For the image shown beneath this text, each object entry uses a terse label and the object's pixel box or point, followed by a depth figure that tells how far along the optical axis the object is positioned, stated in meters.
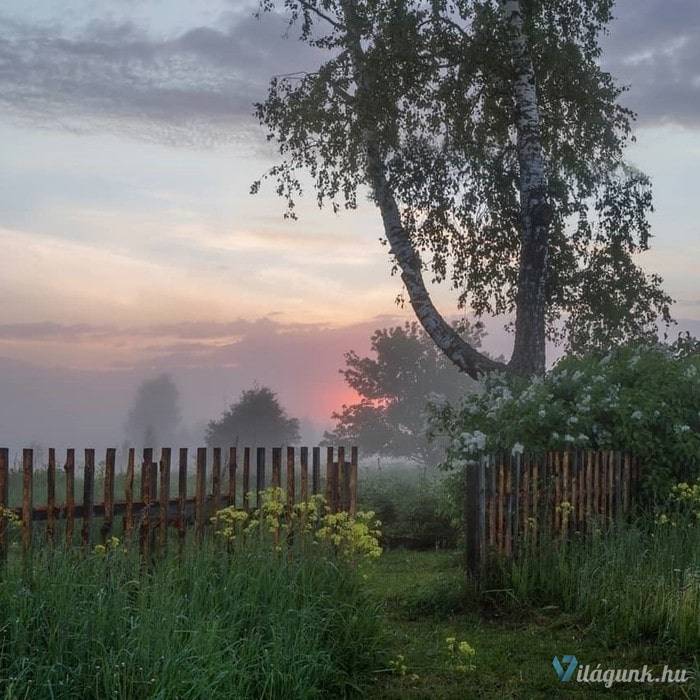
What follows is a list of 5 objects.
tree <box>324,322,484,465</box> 65.62
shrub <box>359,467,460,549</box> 16.98
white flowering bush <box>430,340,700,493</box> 12.15
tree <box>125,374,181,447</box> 149.12
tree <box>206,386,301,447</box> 62.75
